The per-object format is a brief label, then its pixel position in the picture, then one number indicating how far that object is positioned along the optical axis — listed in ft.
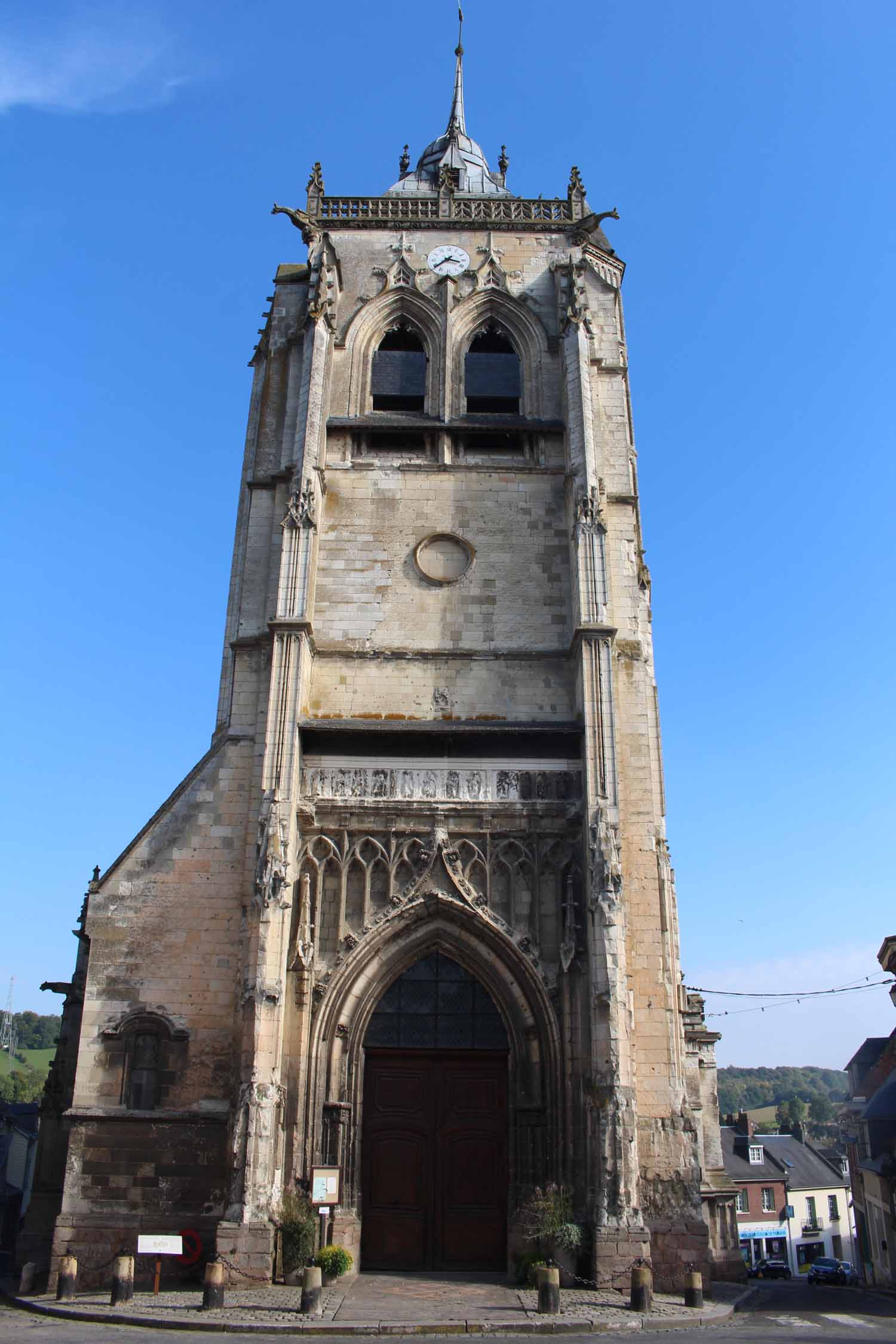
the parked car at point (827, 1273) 96.53
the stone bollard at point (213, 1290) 38.83
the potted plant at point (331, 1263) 43.42
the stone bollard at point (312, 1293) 37.76
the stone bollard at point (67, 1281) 41.83
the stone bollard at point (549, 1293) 37.99
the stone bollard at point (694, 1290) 41.01
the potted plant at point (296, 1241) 43.88
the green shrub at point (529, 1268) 43.73
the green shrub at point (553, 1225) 43.75
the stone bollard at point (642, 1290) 38.91
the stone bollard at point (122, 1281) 40.04
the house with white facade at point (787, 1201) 145.07
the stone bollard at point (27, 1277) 45.03
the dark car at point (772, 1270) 111.86
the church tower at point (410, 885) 47.24
